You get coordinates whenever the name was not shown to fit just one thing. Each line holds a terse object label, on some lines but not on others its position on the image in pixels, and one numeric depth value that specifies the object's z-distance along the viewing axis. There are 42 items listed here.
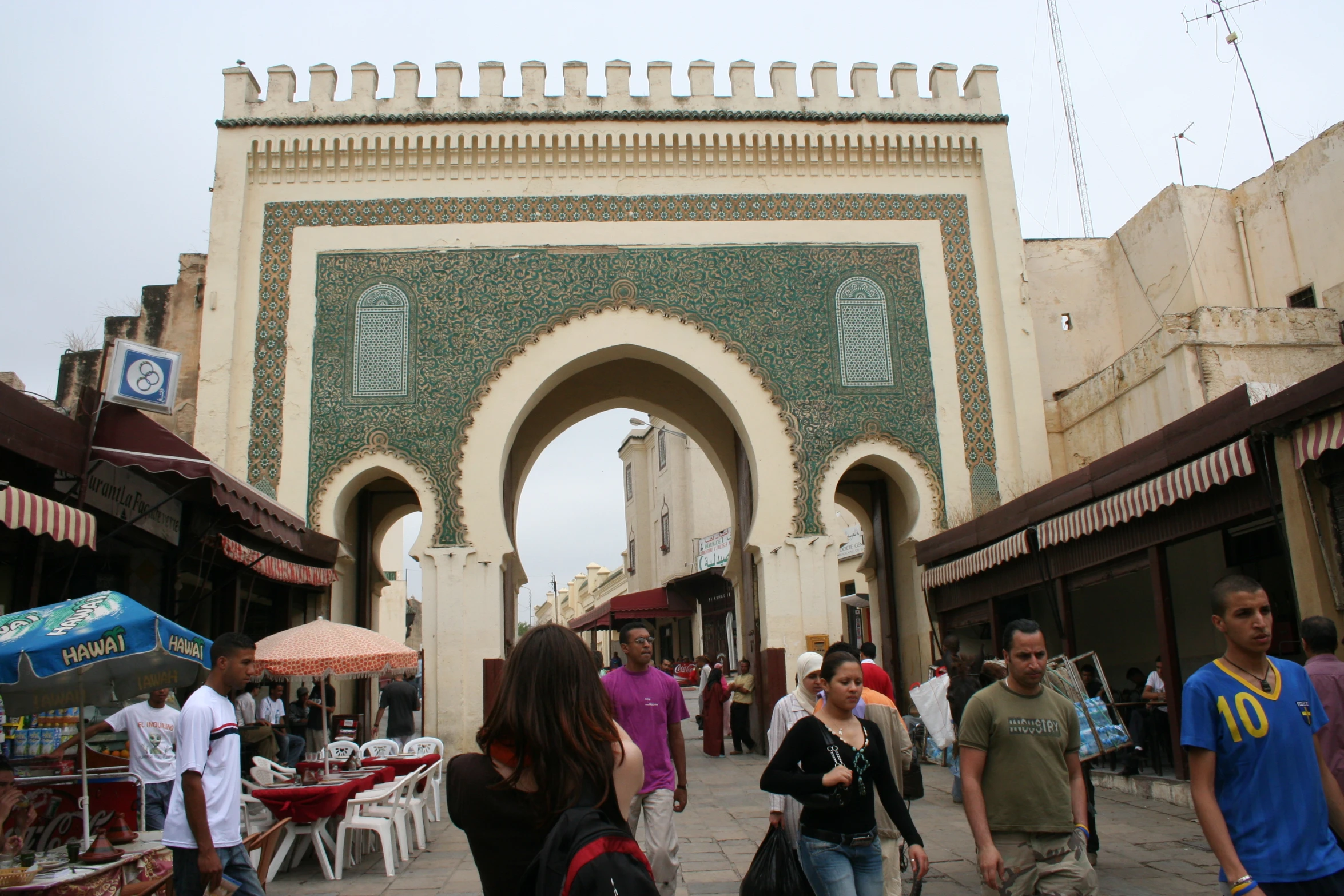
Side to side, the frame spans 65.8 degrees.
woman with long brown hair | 2.12
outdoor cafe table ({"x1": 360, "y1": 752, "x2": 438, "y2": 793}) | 7.68
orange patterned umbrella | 7.41
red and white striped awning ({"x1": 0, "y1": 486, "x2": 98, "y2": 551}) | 5.70
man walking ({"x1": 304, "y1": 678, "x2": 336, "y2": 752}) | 12.28
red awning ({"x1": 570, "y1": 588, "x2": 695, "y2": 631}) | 18.14
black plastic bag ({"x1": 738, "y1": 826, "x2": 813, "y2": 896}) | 3.49
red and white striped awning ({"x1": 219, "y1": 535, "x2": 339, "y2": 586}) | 9.78
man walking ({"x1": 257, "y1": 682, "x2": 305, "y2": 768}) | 9.61
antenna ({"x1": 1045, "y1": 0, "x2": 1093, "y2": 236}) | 17.16
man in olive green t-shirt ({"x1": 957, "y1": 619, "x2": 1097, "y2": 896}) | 3.23
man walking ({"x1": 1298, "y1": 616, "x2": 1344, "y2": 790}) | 4.04
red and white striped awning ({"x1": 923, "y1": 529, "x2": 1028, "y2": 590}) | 9.84
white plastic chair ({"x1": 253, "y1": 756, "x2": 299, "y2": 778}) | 6.73
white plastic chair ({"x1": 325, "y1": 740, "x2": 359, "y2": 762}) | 8.52
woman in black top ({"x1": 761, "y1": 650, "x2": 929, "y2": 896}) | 3.40
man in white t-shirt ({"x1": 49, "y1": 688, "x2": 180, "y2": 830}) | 5.81
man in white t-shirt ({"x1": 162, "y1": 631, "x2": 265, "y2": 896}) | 3.47
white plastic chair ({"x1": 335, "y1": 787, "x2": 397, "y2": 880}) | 6.16
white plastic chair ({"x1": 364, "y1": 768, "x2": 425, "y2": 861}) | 6.39
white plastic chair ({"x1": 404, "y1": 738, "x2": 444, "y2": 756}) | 8.48
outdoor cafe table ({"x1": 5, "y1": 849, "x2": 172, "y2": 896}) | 3.66
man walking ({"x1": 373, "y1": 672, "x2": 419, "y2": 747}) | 10.83
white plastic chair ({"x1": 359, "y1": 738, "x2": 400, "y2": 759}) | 8.62
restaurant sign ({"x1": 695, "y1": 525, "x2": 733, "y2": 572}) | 26.08
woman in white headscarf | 4.30
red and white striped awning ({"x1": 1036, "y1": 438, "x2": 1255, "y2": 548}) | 6.71
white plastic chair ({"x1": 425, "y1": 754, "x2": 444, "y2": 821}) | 8.04
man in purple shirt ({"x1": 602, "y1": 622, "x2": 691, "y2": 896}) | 4.27
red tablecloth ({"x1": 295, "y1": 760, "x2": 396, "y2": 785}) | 6.73
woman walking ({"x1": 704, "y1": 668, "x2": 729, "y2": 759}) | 12.48
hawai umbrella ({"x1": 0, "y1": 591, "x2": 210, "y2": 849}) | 4.41
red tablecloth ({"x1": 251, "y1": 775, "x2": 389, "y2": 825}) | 5.96
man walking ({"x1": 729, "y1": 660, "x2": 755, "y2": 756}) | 12.69
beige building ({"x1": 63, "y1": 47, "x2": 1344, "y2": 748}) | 12.09
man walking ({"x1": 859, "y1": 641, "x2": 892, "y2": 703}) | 6.02
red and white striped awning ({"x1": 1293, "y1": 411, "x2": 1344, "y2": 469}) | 5.87
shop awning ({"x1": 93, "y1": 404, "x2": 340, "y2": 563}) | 6.98
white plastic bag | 8.73
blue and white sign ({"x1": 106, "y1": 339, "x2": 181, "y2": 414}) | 7.36
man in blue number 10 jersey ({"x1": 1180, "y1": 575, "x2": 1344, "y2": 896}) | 2.62
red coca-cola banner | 5.21
